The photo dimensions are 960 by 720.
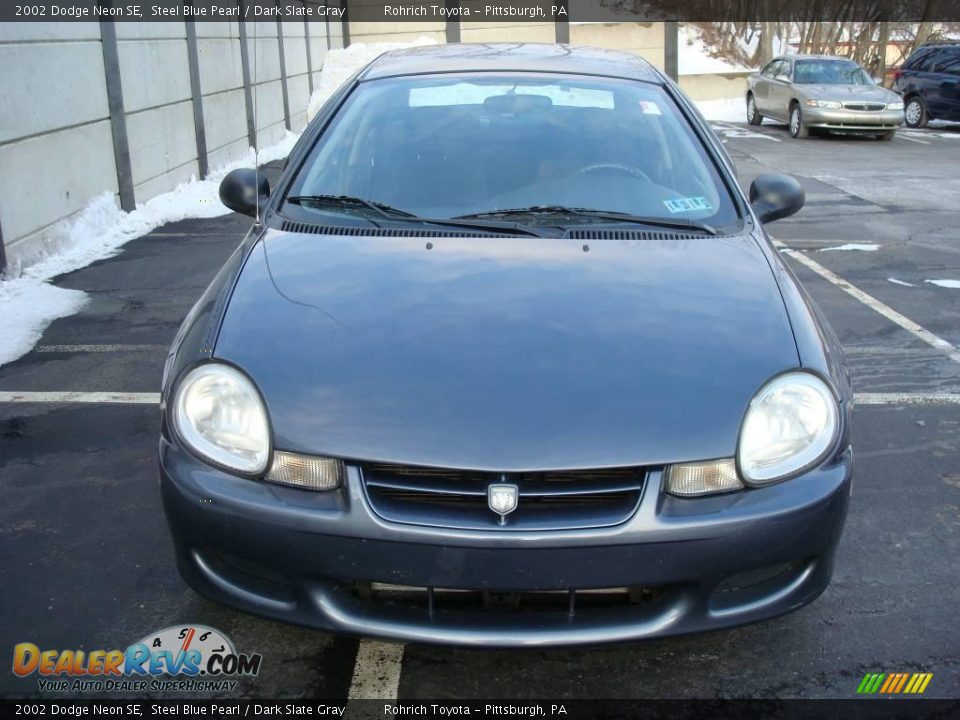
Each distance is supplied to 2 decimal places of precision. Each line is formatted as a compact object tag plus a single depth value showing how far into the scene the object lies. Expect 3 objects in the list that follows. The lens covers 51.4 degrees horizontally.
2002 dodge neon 2.21
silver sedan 17.55
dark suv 18.98
